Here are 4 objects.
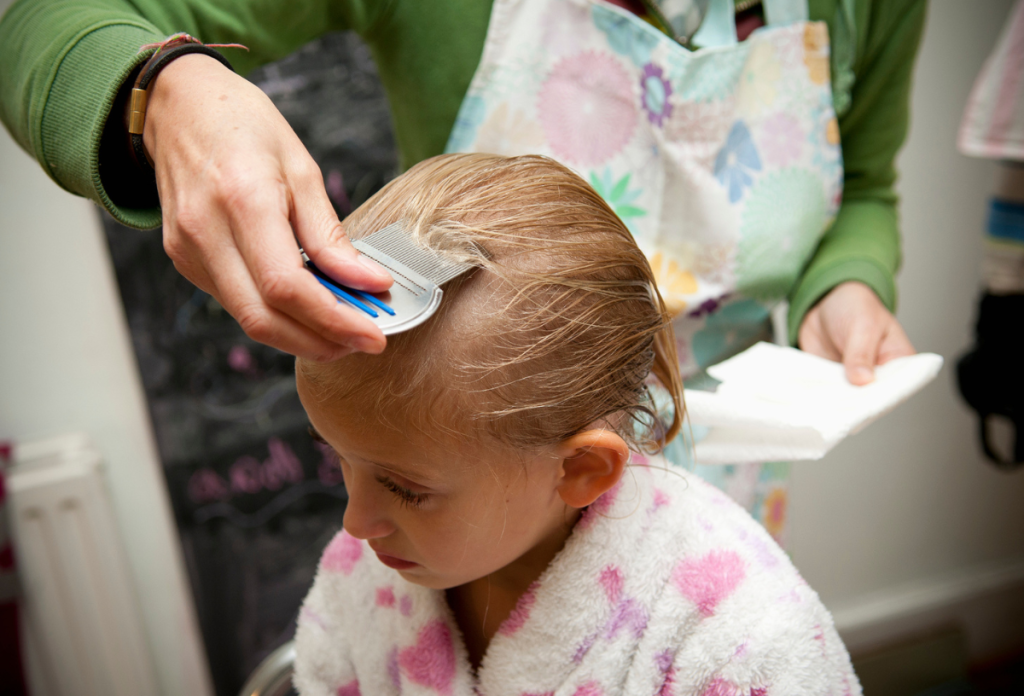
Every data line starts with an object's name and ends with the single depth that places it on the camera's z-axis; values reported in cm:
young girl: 49
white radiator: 108
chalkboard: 111
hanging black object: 110
